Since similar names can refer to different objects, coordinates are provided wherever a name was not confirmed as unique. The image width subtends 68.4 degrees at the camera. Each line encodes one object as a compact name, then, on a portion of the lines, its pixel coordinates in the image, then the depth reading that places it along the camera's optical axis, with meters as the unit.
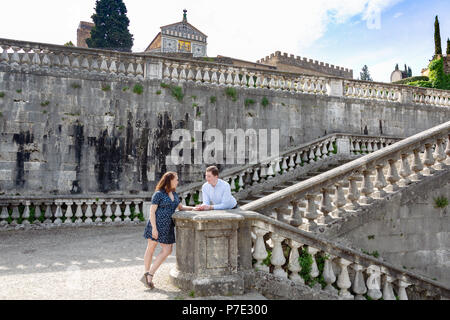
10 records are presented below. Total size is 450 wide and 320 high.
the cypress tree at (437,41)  28.14
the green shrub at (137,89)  10.13
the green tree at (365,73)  72.01
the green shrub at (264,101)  11.41
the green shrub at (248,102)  11.25
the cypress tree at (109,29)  30.56
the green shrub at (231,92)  11.01
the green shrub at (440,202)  5.98
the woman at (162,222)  4.38
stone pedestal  3.98
